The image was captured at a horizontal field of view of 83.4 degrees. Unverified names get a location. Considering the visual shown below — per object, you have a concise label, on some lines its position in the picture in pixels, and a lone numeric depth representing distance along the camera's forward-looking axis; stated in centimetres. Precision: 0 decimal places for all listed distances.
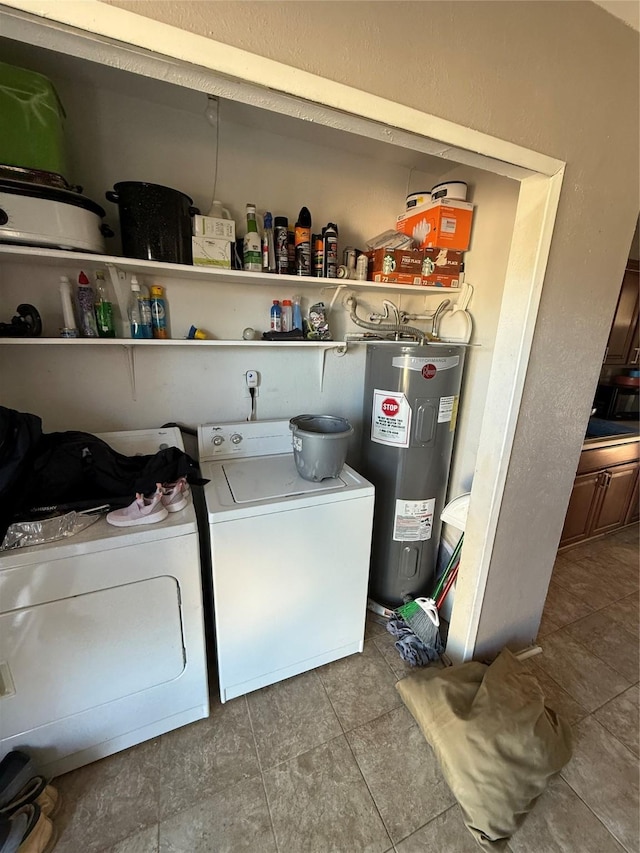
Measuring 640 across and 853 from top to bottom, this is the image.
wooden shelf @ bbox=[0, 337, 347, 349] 124
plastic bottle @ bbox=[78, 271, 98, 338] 138
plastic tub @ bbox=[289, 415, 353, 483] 144
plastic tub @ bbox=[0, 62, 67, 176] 107
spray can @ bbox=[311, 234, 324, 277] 162
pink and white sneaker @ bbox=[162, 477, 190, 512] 125
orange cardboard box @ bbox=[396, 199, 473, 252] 166
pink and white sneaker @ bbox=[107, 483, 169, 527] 114
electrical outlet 179
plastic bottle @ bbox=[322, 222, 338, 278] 163
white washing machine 130
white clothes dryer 105
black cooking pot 128
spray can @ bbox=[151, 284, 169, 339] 150
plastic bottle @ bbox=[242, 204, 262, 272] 150
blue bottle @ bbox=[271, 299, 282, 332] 172
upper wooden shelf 118
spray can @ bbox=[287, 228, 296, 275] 159
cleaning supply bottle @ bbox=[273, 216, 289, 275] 156
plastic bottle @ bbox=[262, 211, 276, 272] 155
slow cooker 110
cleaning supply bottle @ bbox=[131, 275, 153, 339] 147
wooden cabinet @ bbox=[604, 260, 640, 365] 247
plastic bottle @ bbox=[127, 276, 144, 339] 146
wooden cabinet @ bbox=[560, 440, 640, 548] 237
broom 169
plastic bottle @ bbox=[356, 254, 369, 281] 171
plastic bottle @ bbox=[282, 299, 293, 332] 174
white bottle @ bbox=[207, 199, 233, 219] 148
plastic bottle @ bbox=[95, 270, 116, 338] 140
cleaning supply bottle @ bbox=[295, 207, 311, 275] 158
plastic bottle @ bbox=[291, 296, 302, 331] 175
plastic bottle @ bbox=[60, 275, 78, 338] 135
